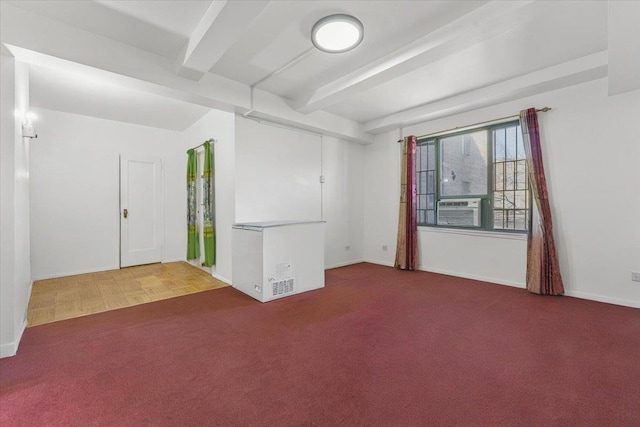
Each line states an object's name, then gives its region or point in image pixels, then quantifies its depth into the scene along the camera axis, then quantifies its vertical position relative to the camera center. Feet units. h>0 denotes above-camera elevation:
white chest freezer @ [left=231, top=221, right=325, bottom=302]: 11.00 -2.06
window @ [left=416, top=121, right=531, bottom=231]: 12.81 +1.65
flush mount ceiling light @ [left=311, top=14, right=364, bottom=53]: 7.48 +5.10
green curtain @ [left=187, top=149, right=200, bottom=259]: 16.48 -0.17
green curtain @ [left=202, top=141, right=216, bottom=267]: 14.49 +0.18
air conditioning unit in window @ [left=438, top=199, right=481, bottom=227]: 14.05 -0.05
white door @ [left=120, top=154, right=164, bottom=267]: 16.80 -0.08
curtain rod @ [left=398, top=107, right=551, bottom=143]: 11.56 +4.31
